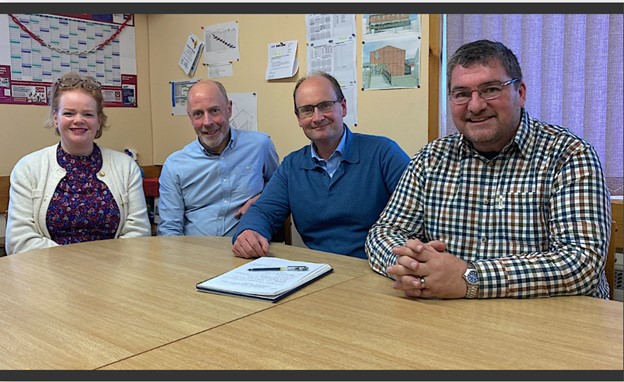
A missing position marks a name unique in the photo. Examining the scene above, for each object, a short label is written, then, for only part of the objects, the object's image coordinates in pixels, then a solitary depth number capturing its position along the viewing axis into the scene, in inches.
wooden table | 34.3
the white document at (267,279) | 48.0
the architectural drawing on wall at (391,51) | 91.3
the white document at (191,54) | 125.9
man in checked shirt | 45.5
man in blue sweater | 73.7
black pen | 55.4
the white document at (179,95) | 130.2
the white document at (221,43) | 118.3
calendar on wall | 113.4
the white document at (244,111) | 117.0
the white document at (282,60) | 108.0
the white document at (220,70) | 120.3
